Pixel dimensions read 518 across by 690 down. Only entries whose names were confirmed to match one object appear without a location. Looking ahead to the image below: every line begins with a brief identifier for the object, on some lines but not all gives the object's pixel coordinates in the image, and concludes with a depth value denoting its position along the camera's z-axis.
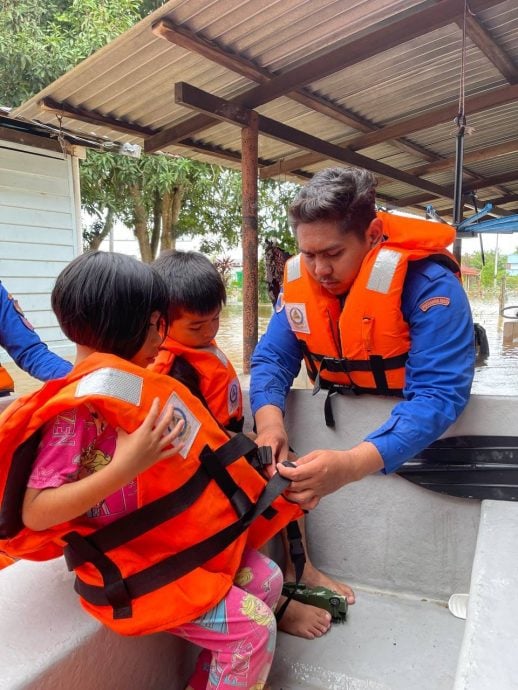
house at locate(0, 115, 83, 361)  6.18
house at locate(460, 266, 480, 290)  24.61
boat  0.94
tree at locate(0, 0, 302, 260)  8.48
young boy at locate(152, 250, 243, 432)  1.66
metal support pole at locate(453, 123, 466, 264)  2.95
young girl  0.93
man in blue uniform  1.36
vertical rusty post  3.74
